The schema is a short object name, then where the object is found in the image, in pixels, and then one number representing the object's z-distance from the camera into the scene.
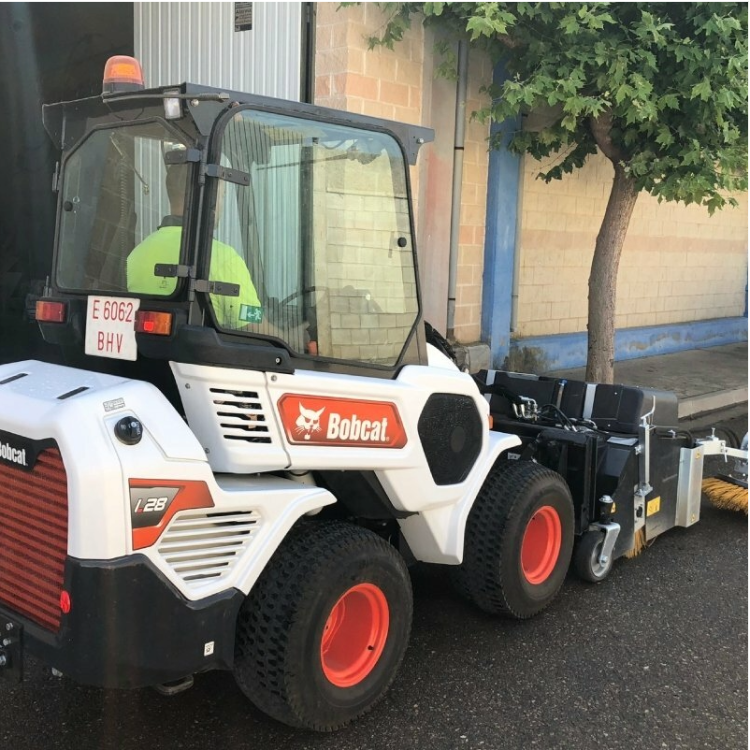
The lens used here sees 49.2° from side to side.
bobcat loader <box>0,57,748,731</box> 2.47
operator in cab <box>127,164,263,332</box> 2.73
